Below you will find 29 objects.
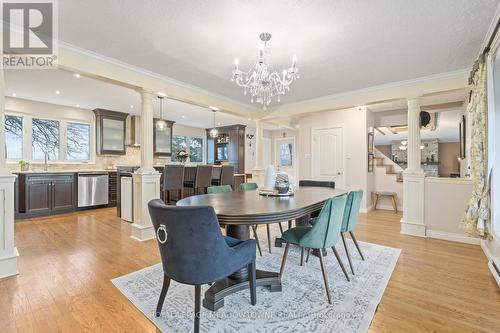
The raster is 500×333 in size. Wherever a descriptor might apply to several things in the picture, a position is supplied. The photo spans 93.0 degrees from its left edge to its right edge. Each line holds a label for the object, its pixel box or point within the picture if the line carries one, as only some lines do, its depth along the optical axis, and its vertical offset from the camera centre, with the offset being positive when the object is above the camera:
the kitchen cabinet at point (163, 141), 7.03 +0.75
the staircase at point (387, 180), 5.68 -0.32
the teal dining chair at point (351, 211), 2.43 -0.46
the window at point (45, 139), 5.29 +0.61
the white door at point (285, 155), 9.33 +0.45
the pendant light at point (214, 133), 6.91 +0.97
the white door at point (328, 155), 5.76 +0.27
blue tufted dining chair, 1.39 -0.48
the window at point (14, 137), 4.95 +0.60
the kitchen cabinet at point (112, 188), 5.81 -0.55
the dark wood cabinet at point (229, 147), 8.40 +0.69
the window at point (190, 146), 8.05 +0.70
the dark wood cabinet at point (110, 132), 5.96 +0.88
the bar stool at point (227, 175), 5.65 -0.22
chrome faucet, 5.32 +0.03
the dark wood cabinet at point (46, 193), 4.61 -0.58
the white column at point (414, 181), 3.71 -0.23
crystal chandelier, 2.43 +1.01
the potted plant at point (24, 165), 4.86 +0.01
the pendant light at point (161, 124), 5.60 +1.00
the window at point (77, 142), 5.77 +0.60
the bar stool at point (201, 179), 5.04 -0.28
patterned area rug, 1.61 -1.07
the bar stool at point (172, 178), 4.45 -0.24
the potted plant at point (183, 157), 6.18 +0.24
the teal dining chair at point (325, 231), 1.92 -0.54
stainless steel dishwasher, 5.36 -0.54
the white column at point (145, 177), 3.48 -0.17
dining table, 1.63 -0.33
